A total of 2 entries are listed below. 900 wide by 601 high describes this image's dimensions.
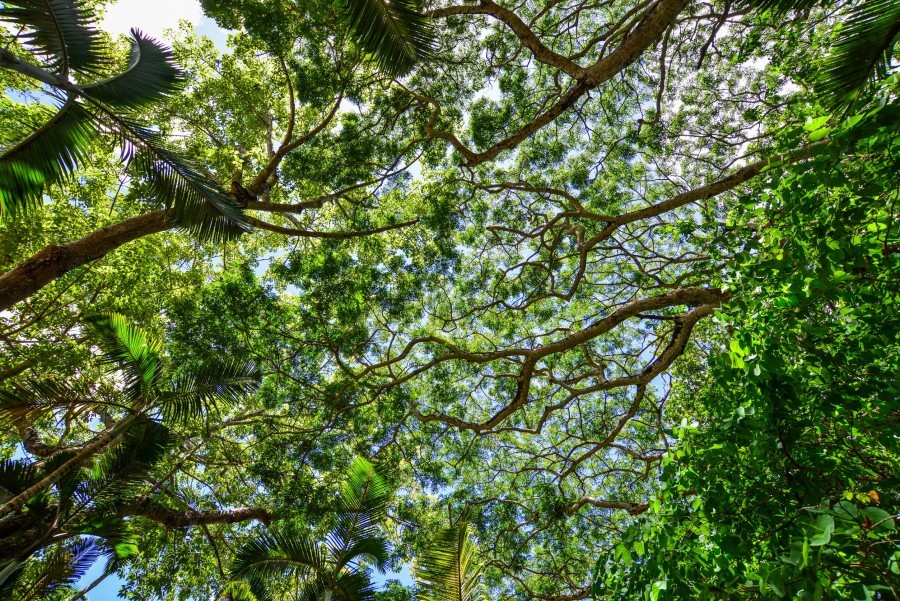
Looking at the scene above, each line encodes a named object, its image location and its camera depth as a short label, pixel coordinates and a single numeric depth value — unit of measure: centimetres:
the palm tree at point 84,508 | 584
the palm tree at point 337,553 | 611
